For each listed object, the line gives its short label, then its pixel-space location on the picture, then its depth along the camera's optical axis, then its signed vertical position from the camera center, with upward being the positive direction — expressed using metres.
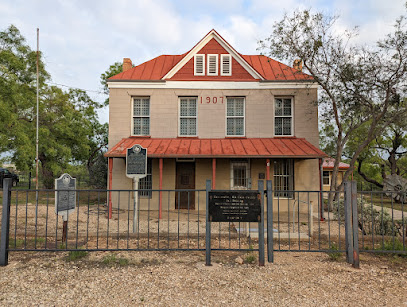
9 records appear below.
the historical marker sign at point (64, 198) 6.10 -0.71
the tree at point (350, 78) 11.82 +4.31
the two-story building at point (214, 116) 13.05 +2.72
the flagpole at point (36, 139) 17.45 +1.96
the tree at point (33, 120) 16.17 +3.65
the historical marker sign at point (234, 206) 4.92 -0.70
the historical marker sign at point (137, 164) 8.46 +0.16
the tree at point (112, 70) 25.67 +9.66
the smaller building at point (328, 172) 25.53 -0.21
